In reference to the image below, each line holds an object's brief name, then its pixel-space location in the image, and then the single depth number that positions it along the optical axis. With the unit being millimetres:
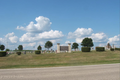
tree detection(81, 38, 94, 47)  76219
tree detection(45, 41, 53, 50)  86025
